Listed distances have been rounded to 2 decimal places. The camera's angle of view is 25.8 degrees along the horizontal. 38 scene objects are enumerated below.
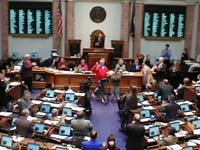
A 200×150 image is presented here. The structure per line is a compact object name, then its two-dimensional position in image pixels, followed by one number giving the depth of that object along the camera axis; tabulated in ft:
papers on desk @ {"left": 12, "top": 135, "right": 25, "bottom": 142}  34.99
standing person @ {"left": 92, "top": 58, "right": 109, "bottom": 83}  58.08
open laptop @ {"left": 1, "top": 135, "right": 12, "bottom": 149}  33.80
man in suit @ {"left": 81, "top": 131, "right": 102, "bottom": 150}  31.47
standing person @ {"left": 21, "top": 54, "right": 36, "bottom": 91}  57.79
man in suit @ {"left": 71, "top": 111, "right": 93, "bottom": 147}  35.27
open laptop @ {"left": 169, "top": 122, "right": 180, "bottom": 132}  39.34
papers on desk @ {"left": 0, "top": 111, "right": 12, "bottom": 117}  42.20
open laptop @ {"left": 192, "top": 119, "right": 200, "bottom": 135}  40.53
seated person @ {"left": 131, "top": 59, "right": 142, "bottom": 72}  65.05
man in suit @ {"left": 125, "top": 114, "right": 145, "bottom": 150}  34.58
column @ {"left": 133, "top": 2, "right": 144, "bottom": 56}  75.56
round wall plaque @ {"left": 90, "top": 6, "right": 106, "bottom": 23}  76.48
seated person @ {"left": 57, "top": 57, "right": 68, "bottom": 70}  64.64
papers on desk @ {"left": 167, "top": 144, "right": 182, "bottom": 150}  34.58
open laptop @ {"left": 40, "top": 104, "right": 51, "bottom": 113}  44.80
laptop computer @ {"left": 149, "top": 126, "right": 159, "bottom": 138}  37.93
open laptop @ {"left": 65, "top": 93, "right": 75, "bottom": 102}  49.32
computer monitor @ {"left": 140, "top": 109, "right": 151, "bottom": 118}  43.93
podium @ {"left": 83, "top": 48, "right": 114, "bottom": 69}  69.15
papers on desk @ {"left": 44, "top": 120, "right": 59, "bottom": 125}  39.90
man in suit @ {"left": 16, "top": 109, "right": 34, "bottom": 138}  35.78
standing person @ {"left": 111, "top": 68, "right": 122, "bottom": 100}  56.29
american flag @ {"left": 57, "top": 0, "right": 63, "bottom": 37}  70.95
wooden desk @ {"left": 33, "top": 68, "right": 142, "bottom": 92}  61.67
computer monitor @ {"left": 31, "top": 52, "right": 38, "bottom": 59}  76.05
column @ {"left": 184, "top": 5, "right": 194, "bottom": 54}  76.23
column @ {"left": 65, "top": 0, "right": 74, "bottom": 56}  74.64
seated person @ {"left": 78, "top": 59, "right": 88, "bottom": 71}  62.84
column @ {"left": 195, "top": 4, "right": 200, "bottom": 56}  76.33
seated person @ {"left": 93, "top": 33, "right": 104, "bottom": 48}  71.67
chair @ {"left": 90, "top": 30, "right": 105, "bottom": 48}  72.02
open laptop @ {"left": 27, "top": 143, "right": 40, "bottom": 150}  33.01
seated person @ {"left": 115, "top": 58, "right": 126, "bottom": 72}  63.40
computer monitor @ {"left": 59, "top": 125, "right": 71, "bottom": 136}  37.86
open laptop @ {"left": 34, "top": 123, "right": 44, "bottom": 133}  38.37
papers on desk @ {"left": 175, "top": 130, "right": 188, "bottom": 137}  38.57
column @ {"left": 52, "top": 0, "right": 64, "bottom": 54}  74.64
